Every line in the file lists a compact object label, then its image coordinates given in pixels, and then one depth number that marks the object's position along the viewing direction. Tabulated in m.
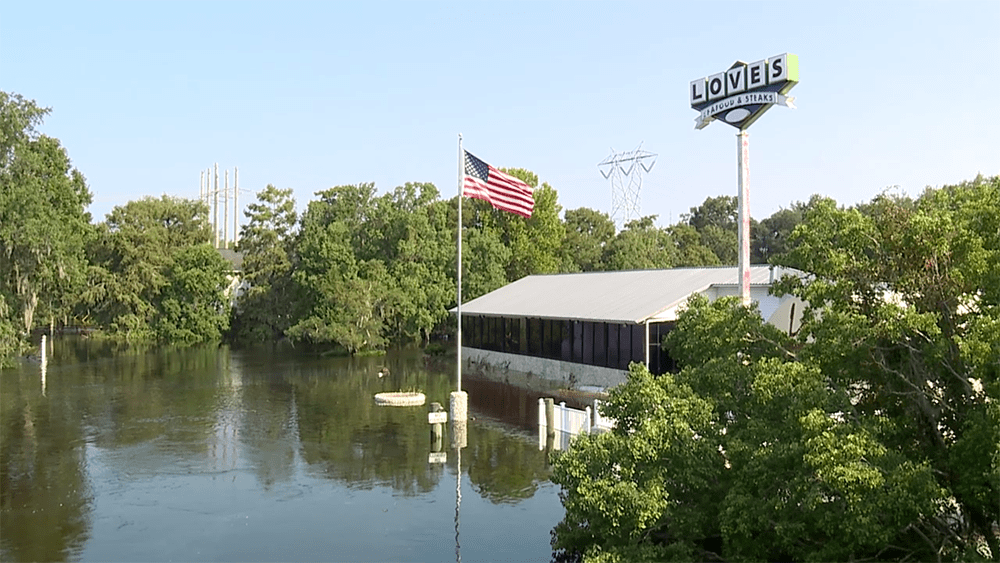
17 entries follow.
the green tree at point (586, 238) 79.44
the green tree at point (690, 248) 88.31
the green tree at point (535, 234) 71.81
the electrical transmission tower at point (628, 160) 92.31
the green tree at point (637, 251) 75.31
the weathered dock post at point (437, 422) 26.28
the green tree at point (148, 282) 65.56
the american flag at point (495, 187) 28.14
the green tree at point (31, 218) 45.00
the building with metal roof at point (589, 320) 35.75
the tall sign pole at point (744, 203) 21.80
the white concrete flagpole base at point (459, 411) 28.63
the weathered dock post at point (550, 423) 26.87
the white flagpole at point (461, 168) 28.51
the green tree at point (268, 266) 69.75
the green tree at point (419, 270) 60.62
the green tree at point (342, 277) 57.75
